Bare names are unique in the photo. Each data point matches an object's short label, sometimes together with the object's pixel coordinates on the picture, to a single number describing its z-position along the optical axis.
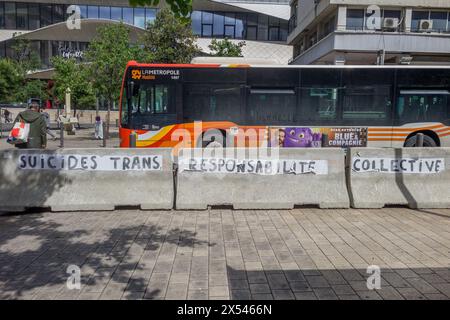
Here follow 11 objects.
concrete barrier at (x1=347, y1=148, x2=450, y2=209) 7.74
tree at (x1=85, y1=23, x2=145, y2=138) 24.84
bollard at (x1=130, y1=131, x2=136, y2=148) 13.25
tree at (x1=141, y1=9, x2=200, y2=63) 31.05
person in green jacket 9.01
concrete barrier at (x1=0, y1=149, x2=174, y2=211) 7.46
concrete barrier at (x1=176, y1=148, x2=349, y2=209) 7.69
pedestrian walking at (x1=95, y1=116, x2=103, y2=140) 25.88
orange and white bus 13.48
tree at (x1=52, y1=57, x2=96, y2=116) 32.09
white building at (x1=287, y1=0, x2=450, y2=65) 25.56
